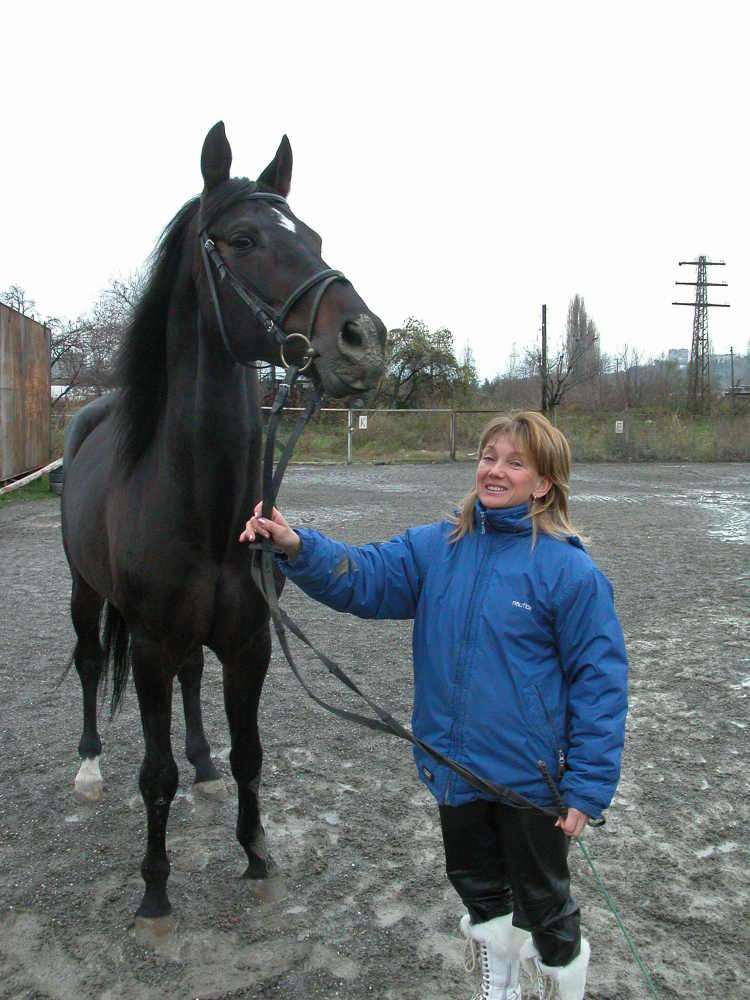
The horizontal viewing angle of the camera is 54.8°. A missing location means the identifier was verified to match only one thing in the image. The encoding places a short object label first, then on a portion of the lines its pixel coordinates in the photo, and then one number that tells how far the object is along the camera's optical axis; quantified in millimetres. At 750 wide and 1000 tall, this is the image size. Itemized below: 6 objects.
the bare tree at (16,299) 20936
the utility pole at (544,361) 25156
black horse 2051
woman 1715
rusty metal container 11336
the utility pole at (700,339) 32753
